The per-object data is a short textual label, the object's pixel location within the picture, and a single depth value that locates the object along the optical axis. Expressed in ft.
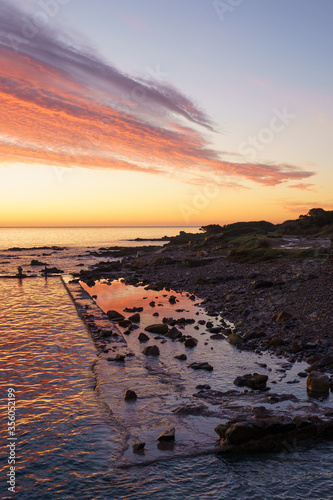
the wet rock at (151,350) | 48.67
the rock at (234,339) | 51.42
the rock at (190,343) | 51.63
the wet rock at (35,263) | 203.93
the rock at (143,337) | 55.36
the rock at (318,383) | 34.99
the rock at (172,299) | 82.12
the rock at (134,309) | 76.55
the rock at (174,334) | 56.08
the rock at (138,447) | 26.91
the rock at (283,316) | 56.44
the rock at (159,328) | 59.06
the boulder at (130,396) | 35.79
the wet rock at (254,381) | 36.83
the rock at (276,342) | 48.78
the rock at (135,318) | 67.67
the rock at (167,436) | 28.22
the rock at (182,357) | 46.58
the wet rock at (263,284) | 78.23
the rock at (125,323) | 65.46
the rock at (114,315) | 70.23
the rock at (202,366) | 42.44
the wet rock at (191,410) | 32.32
